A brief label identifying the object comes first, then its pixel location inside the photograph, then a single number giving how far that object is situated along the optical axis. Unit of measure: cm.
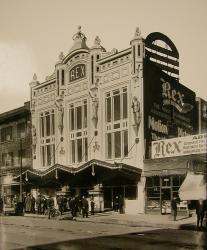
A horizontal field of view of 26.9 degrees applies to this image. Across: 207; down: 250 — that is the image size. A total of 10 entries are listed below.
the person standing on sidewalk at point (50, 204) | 2773
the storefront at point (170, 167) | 2428
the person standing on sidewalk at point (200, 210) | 1955
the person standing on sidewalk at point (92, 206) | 2811
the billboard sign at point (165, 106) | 2891
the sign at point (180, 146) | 2447
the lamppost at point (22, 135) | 4027
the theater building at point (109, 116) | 2867
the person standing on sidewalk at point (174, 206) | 2297
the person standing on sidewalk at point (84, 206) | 2667
